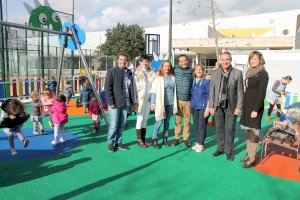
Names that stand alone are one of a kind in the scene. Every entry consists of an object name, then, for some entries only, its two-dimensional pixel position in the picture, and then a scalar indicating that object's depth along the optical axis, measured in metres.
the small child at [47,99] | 5.43
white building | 28.97
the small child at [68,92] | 9.14
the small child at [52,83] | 9.43
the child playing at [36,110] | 5.51
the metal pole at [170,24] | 9.72
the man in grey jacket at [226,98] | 4.13
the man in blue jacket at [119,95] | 4.39
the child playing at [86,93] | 6.95
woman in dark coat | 3.85
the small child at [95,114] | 5.86
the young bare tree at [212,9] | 10.98
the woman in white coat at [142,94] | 4.73
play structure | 5.45
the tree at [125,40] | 34.66
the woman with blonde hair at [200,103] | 4.57
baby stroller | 4.19
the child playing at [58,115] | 4.90
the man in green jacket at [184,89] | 4.69
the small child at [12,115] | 3.89
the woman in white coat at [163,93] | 4.67
